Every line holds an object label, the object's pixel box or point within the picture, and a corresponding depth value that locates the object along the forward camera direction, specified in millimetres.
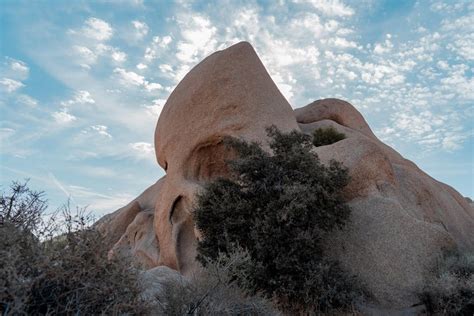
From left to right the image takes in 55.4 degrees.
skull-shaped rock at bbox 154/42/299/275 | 15320
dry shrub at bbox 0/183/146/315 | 3752
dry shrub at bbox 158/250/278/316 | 5633
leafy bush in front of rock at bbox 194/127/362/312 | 9211
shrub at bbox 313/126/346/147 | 17297
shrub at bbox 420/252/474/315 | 8586
